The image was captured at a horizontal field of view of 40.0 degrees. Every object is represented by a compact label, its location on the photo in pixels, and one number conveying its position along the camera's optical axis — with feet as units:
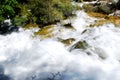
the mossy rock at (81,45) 26.24
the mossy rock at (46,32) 31.25
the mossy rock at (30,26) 34.38
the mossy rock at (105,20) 31.44
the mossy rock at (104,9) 35.34
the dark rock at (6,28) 34.87
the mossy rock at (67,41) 28.57
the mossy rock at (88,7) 36.37
